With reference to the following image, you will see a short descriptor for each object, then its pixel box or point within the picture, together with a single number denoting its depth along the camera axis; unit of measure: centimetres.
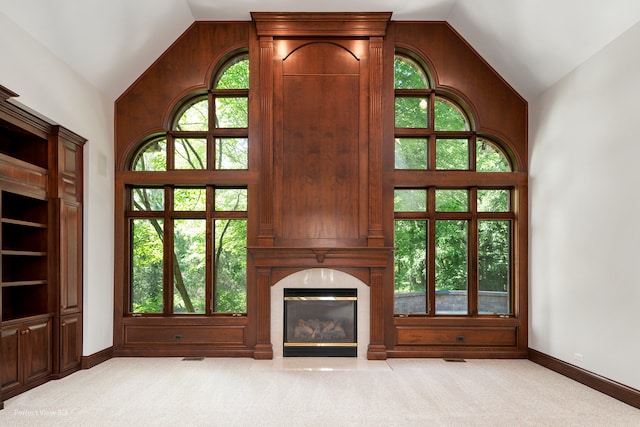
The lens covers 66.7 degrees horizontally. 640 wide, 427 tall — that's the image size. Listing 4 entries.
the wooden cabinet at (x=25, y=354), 455
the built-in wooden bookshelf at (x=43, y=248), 507
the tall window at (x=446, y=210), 666
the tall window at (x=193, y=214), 664
